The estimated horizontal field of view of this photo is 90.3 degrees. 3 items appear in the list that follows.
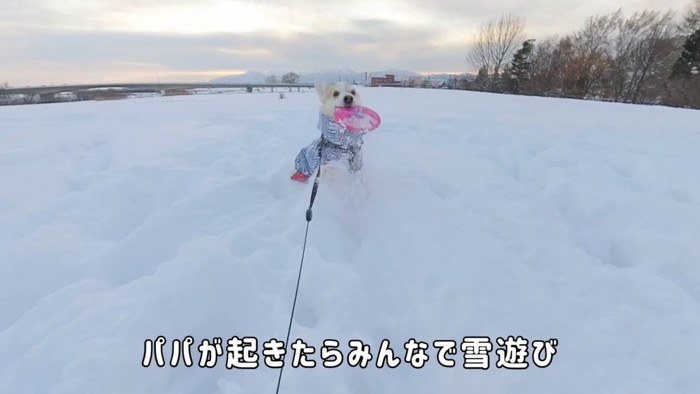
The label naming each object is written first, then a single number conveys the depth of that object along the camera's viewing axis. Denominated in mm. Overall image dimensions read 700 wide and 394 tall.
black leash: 1346
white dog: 2676
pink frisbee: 2391
